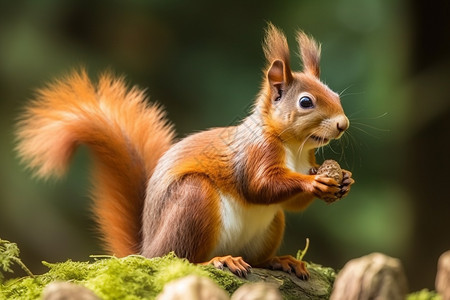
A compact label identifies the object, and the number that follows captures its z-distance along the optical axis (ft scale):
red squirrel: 12.50
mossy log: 12.20
